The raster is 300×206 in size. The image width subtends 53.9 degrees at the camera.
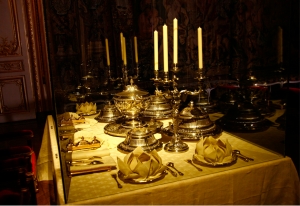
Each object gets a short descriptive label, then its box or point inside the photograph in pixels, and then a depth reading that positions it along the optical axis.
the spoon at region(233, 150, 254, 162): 1.16
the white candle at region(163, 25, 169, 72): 1.26
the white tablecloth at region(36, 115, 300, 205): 0.95
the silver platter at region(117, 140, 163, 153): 1.29
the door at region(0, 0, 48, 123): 4.43
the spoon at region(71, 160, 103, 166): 1.17
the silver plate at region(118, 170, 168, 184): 0.99
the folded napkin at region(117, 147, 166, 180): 1.00
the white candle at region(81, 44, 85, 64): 2.01
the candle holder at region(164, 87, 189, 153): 1.31
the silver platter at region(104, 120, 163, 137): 1.59
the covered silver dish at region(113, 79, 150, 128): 1.54
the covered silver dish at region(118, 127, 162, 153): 1.30
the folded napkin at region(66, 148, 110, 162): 1.22
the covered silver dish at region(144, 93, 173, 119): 1.90
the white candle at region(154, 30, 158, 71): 1.34
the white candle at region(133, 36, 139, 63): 2.28
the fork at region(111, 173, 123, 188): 0.98
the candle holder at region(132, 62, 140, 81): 2.34
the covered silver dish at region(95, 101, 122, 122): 1.93
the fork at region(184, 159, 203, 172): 1.09
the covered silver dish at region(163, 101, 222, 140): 1.46
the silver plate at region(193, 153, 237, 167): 1.10
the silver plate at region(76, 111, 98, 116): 2.06
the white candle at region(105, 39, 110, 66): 2.24
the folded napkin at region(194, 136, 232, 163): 1.11
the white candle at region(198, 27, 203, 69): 1.36
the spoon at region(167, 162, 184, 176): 1.11
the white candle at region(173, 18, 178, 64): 1.29
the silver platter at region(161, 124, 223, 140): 1.44
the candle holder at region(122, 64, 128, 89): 2.14
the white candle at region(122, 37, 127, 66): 2.12
